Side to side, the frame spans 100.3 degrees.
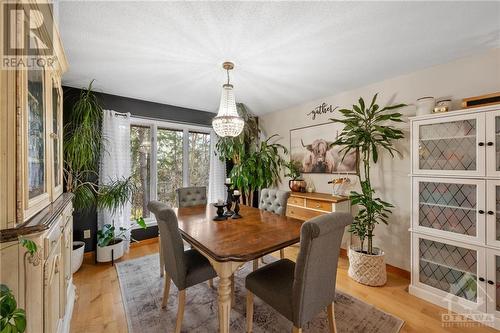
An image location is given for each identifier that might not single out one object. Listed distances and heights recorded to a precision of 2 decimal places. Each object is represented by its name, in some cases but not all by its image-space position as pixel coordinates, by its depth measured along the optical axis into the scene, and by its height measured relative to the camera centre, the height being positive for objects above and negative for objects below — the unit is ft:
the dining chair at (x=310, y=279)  3.92 -2.44
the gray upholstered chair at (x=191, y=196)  9.29 -1.45
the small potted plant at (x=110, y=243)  9.05 -3.50
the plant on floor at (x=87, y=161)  8.12 +0.16
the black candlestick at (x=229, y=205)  7.52 -1.47
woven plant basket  7.45 -3.79
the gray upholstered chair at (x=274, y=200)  8.11 -1.47
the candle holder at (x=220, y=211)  7.00 -1.60
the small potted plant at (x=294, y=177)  11.28 -0.75
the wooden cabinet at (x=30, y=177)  2.76 -0.19
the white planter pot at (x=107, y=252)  9.03 -3.81
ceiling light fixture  7.13 +1.67
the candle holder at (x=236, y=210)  7.13 -1.63
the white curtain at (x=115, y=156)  9.75 +0.42
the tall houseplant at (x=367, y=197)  7.48 -1.24
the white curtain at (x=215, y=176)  13.46 -0.74
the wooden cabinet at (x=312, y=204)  8.98 -1.84
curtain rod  11.13 +2.55
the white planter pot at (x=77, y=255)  8.08 -3.56
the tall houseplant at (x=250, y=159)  12.50 +0.34
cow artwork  10.11 +0.72
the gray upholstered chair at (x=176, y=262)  4.97 -2.44
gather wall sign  10.51 +2.86
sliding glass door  11.48 +0.33
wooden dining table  4.35 -1.83
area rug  5.53 -4.33
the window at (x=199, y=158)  13.25 +0.44
